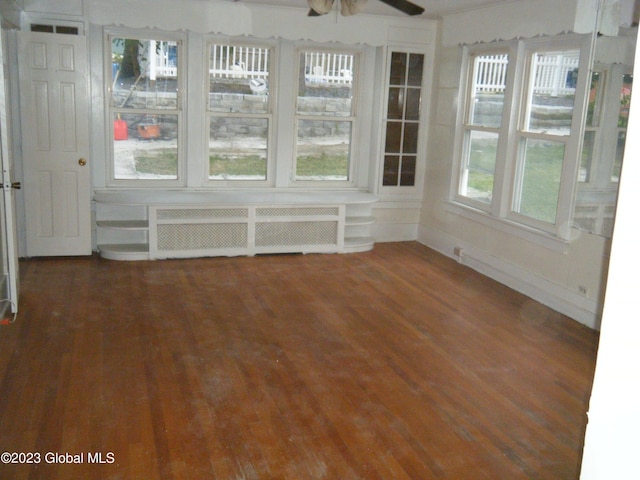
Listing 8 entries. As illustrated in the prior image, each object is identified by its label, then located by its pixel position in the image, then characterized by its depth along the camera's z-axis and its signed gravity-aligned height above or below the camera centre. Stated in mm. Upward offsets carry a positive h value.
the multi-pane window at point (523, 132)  5094 +29
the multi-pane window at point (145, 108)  6375 +88
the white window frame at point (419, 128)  7047 +28
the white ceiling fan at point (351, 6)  3723 +716
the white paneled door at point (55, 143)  5652 -280
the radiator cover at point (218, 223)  6148 -1031
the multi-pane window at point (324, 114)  7008 +129
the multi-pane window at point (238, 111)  6684 +108
